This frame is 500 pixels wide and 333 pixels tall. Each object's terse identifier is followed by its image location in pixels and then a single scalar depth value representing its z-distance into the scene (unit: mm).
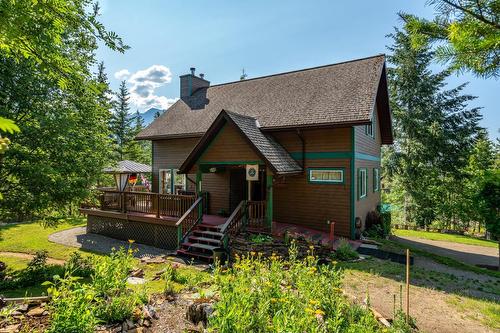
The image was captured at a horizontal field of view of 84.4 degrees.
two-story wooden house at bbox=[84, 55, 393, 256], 11047
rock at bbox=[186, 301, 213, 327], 4596
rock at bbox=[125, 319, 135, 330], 4215
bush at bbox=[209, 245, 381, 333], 3740
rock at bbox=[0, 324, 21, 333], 3667
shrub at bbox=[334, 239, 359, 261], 9500
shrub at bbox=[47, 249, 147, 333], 3498
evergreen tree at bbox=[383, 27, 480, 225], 24234
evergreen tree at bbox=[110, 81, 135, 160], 37812
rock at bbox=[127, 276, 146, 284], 7402
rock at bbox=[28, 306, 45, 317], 4298
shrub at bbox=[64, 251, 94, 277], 7570
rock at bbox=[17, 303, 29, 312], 4374
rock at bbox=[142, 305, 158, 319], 4613
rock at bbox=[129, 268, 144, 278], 7884
